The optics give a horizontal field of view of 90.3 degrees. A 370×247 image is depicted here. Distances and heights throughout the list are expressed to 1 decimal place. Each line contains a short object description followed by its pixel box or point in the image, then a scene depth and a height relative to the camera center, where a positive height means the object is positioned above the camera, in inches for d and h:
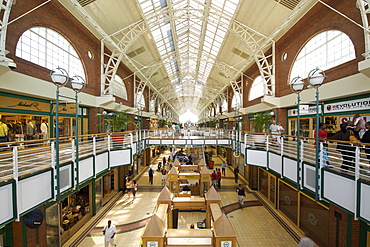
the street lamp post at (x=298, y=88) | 230.4 +43.4
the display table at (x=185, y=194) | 384.0 -156.4
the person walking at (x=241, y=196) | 497.1 -200.0
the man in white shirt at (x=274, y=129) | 369.3 -13.9
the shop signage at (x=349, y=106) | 287.6 +28.3
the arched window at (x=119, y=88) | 673.0 +135.1
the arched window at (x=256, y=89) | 686.6 +130.4
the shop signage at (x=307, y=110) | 409.4 +28.4
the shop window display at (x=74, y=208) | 364.5 -184.6
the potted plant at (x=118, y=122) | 487.5 +2.3
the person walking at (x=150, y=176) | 692.7 -204.1
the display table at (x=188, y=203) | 262.5 -115.9
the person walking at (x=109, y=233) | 313.9 -189.8
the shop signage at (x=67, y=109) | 422.0 +34.6
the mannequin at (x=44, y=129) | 361.1 -11.3
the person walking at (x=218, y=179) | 643.4 -199.6
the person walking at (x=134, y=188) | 555.3 -199.0
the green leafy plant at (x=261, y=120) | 467.8 +5.6
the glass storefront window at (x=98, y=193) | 474.0 -186.5
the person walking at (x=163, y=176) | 685.3 -200.8
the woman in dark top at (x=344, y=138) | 205.8 -18.3
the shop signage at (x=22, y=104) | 285.5 +33.2
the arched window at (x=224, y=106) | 1308.4 +118.2
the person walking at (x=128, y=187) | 565.5 -198.2
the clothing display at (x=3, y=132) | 254.1 -12.0
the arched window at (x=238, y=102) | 863.7 +111.7
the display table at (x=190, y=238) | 183.0 -118.0
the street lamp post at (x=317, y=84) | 199.0 +42.1
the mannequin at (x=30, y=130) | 331.3 -12.1
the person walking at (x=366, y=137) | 185.5 -15.5
